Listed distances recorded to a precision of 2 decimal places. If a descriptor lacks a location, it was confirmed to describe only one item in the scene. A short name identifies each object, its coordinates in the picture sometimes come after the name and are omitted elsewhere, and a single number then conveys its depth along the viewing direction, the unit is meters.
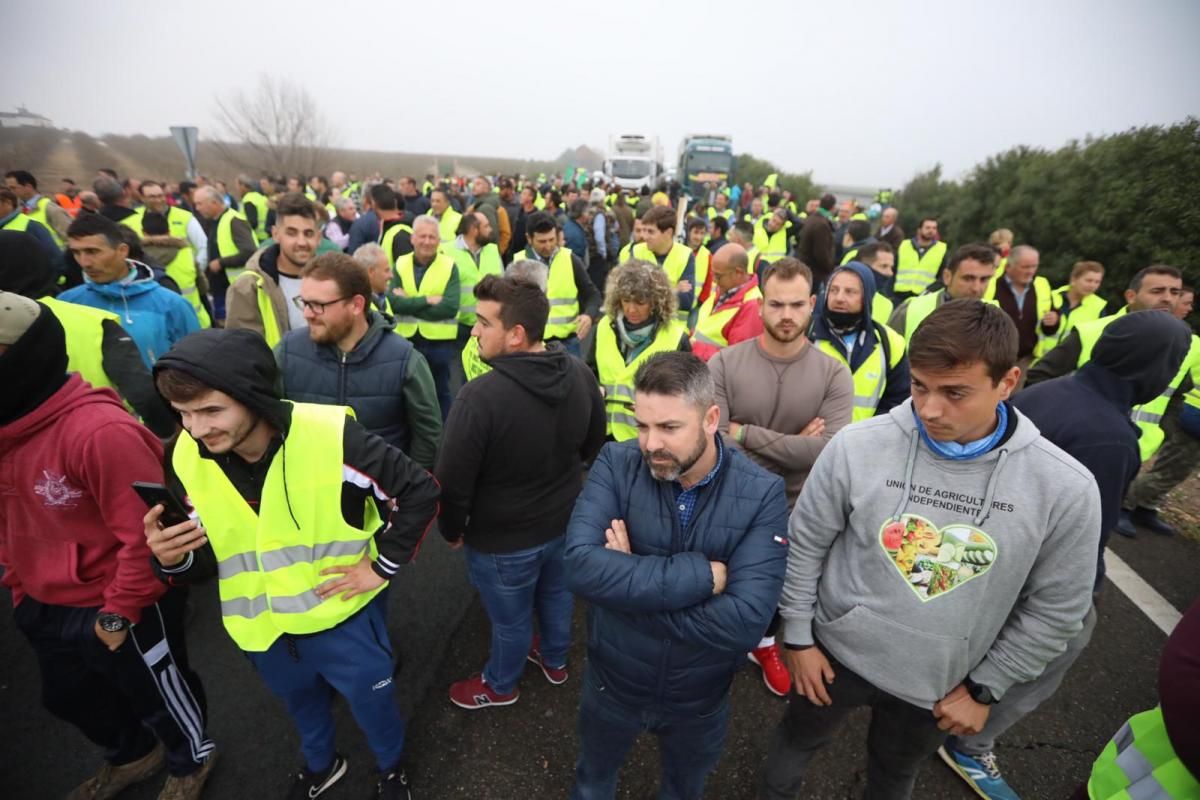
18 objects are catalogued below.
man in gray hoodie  1.60
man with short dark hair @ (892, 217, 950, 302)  8.25
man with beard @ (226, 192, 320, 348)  3.47
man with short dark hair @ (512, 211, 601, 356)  5.27
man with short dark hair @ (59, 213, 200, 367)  3.03
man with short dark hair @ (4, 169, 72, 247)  6.83
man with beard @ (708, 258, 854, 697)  2.71
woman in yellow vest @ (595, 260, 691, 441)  3.37
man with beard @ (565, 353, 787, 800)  1.66
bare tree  37.97
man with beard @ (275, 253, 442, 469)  2.63
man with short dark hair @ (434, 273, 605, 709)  2.34
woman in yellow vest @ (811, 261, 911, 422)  3.14
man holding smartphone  1.71
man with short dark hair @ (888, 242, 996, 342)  4.11
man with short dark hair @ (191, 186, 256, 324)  6.06
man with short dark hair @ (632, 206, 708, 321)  5.96
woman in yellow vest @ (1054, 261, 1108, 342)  5.25
